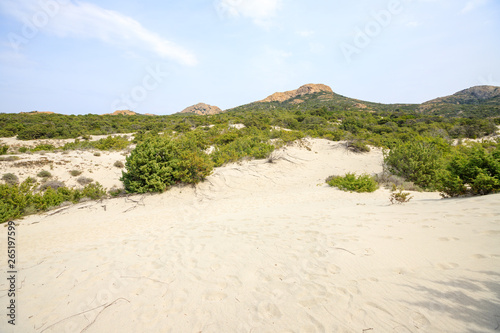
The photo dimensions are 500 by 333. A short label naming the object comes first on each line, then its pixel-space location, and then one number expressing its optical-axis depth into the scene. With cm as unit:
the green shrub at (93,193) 1011
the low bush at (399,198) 643
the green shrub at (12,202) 793
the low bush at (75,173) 1392
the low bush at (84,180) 1322
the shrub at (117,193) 1035
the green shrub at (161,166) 1002
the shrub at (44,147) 1809
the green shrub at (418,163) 972
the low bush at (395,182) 920
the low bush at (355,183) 911
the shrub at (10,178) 1186
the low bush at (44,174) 1295
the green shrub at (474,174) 591
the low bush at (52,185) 1168
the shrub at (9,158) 1395
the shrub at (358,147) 1647
